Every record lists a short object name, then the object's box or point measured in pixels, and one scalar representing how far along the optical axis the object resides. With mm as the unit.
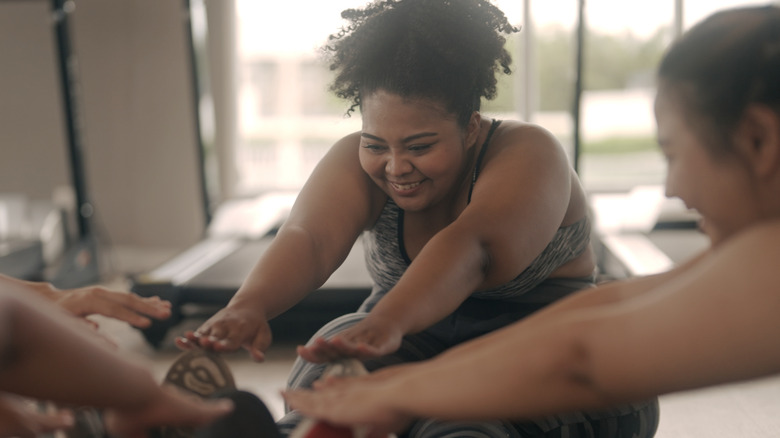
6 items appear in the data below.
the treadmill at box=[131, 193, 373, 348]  2916
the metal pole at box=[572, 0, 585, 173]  3682
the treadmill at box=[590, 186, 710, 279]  3172
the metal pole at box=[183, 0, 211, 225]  4137
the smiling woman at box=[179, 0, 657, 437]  1216
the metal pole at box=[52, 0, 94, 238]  3760
